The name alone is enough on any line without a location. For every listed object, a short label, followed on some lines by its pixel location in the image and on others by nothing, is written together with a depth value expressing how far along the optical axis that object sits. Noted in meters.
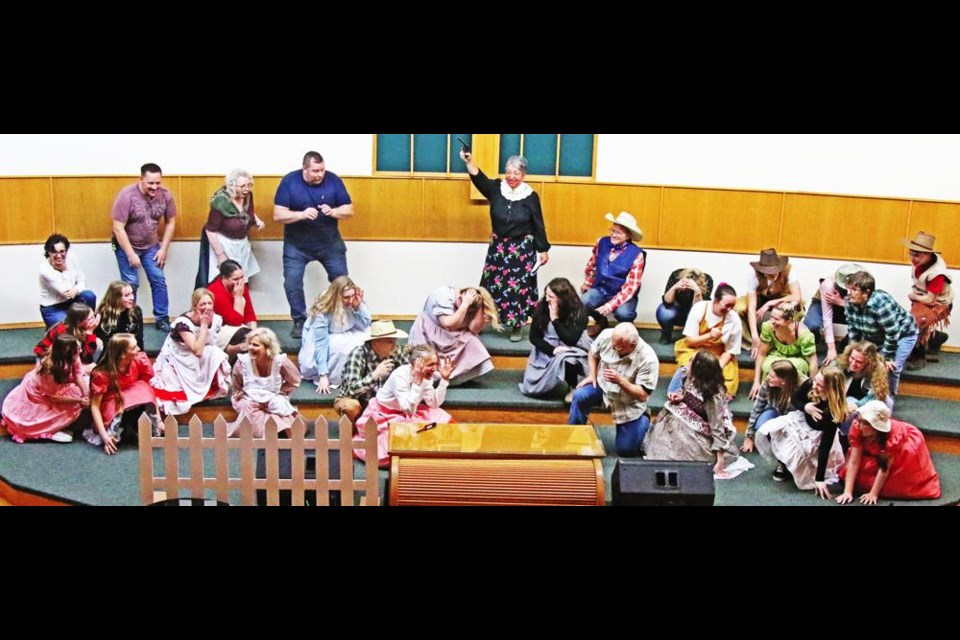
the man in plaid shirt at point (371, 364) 7.68
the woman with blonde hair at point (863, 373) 7.56
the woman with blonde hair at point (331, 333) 7.94
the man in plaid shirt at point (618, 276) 8.20
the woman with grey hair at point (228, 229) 8.30
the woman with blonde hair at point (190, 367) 7.74
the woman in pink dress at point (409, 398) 7.54
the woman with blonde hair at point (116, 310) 7.79
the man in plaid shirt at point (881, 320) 7.88
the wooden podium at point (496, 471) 6.93
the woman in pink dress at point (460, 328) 8.01
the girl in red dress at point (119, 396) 7.59
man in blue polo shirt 8.27
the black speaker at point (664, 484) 6.87
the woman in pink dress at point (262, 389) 7.55
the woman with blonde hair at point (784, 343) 7.87
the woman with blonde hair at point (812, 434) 7.40
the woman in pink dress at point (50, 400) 7.62
